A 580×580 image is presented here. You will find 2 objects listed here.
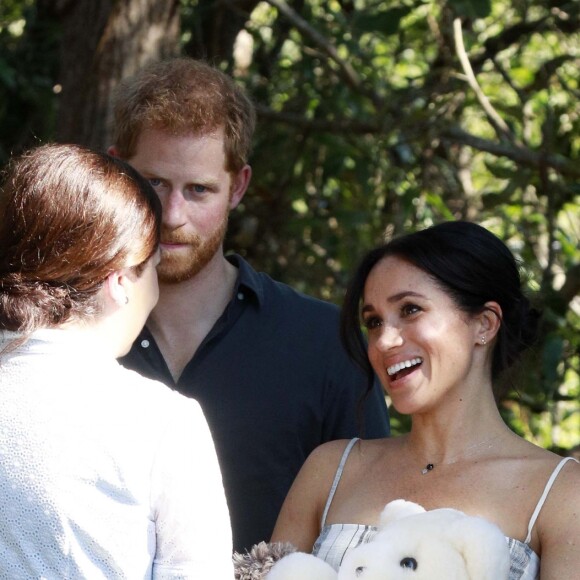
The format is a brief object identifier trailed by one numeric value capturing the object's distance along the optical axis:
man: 5.51
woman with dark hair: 4.52
